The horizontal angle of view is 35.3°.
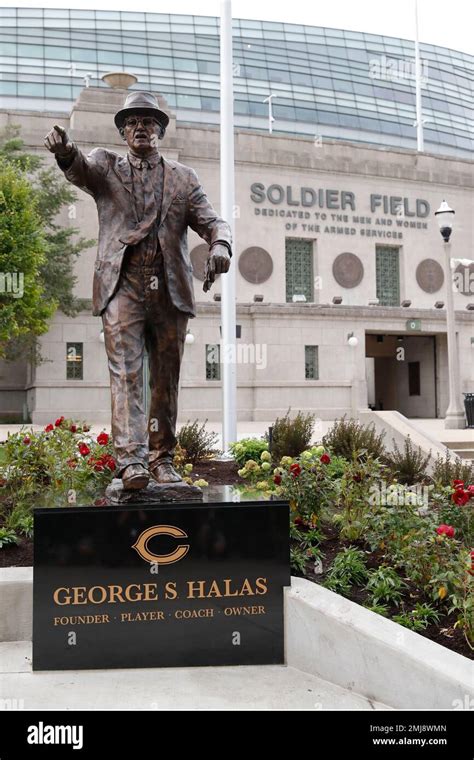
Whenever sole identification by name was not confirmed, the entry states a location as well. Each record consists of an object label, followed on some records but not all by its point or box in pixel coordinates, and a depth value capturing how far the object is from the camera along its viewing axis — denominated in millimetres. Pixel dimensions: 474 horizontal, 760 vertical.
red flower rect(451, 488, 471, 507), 5848
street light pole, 20281
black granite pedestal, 5012
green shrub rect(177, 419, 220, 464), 11562
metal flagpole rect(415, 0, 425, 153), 42094
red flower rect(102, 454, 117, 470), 7730
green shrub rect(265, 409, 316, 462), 11602
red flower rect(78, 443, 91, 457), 7941
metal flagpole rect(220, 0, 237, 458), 13844
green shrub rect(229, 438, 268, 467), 11352
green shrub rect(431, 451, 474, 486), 8805
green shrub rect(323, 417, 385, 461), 11352
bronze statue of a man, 5645
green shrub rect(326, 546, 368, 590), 5691
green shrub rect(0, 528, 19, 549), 6246
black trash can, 20797
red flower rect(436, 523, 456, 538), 5305
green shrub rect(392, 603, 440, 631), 4973
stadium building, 30766
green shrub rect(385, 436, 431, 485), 10266
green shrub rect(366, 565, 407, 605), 5391
